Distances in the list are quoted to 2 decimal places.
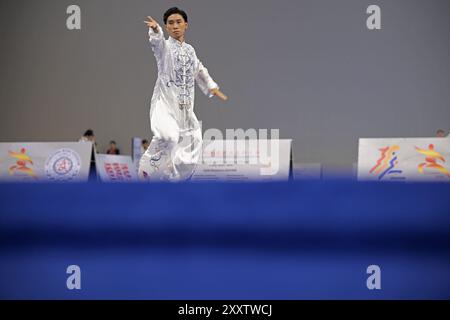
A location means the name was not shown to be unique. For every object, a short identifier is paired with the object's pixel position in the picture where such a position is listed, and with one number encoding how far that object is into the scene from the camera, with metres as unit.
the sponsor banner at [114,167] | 16.98
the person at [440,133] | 23.65
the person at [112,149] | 25.37
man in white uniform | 11.00
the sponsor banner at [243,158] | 14.49
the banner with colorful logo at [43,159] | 14.62
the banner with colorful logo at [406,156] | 13.07
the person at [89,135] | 23.25
